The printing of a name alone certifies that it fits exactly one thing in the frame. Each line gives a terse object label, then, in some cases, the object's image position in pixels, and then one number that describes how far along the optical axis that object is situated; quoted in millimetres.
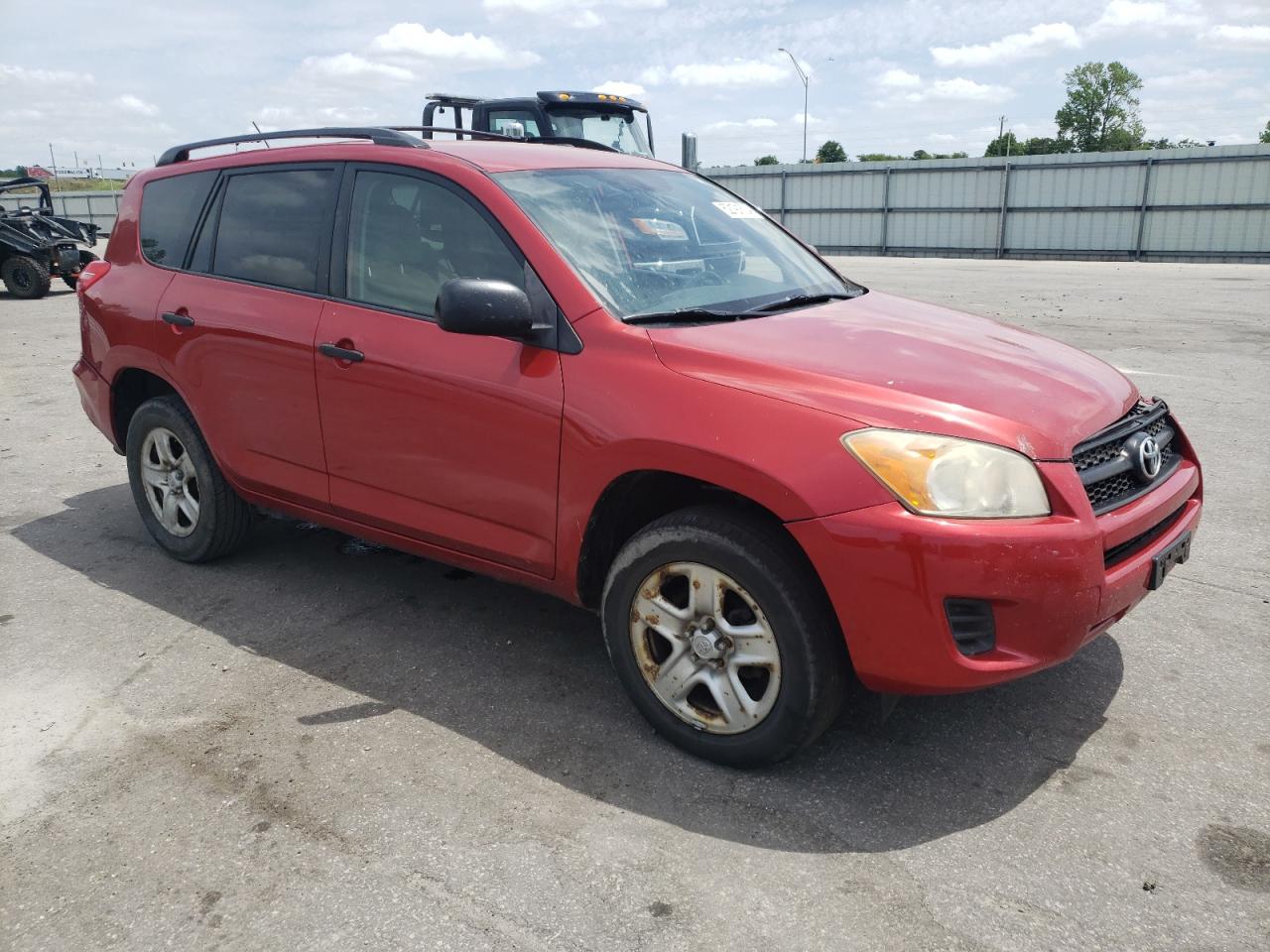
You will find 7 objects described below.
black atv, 16969
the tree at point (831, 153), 85731
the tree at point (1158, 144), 76844
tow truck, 12883
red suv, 2553
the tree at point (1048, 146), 81375
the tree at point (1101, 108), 80375
